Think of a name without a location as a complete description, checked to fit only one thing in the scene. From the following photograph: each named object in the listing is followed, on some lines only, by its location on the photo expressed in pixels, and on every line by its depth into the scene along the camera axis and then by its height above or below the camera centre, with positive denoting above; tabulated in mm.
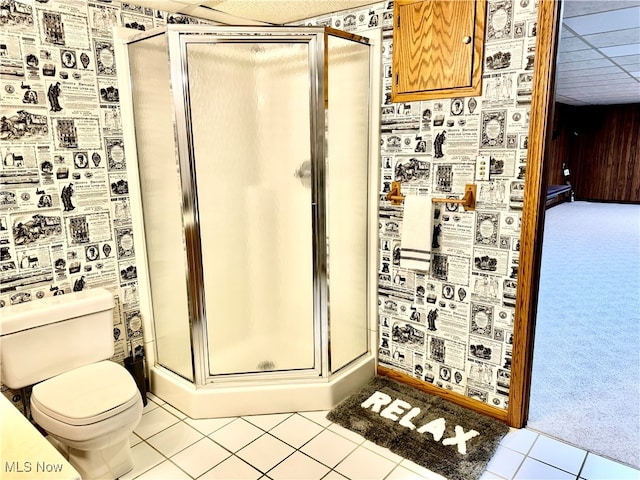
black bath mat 2004 -1346
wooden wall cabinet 2090 +507
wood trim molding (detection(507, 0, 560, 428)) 1899 -282
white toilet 1778 -966
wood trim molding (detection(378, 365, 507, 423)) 2297 -1315
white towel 2320 -404
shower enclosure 2176 -276
